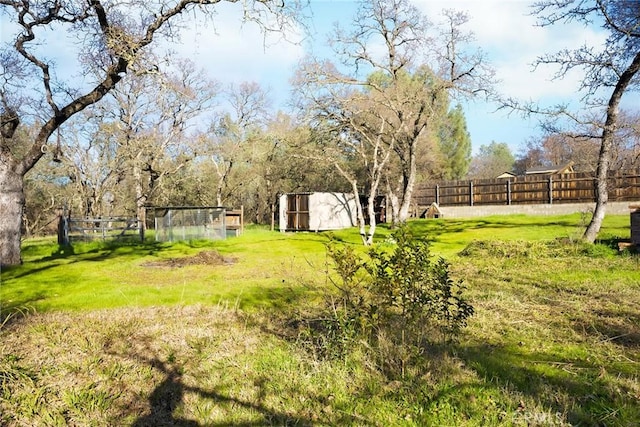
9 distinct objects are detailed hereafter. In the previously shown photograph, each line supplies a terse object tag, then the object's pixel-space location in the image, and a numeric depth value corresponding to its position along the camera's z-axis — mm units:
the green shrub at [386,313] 4008
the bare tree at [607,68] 10258
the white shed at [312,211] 23516
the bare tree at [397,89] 18062
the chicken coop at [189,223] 18125
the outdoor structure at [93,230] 15969
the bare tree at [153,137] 26938
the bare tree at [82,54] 10727
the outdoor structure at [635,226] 9906
